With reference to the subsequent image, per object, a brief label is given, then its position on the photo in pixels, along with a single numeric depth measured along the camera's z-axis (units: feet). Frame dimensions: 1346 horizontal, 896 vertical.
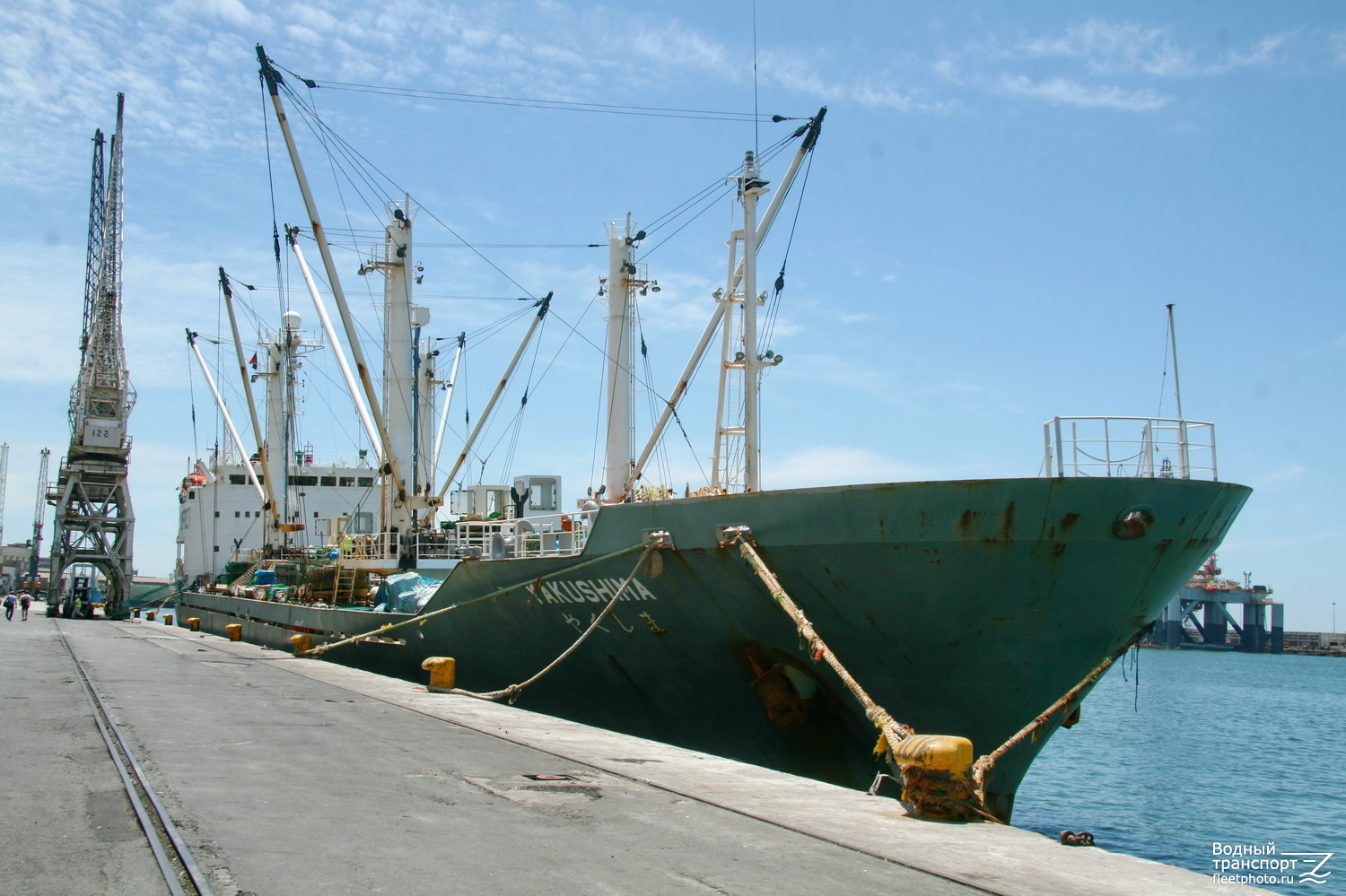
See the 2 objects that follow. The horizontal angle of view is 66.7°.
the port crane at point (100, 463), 192.34
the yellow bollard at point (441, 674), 53.42
